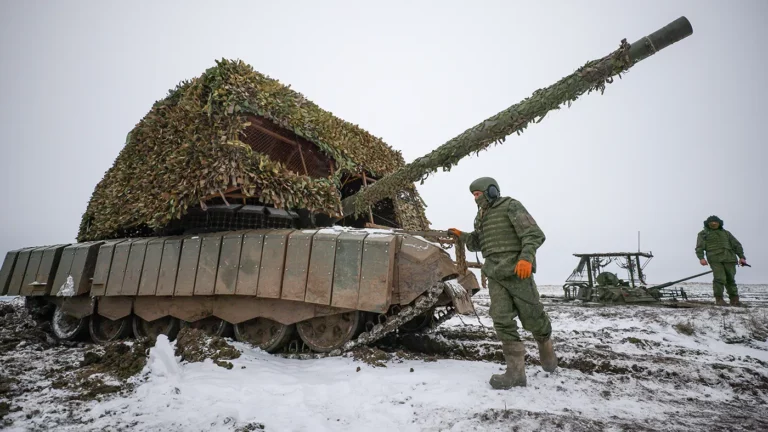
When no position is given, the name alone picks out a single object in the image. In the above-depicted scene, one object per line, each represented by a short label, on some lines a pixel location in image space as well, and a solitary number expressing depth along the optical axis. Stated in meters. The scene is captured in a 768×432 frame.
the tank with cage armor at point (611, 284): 10.25
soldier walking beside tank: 3.36
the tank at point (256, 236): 4.63
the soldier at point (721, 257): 8.28
